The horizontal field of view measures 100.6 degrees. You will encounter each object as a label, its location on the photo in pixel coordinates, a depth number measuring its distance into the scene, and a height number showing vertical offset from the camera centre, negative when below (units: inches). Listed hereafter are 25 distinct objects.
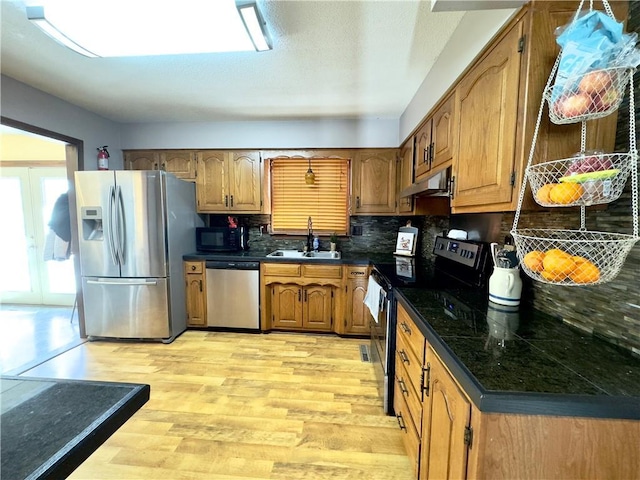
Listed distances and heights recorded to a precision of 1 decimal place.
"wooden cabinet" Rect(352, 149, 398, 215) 121.8 +17.8
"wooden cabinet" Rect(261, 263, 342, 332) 115.6 -33.6
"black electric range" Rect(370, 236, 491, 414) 66.2 -16.4
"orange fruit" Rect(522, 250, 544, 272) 36.9 -5.7
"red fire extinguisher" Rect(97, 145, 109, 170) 117.2 +27.2
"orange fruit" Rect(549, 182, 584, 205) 32.2 +3.4
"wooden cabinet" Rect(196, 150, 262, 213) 125.6 +18.5
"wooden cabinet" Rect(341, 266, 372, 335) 113.3 -35.4
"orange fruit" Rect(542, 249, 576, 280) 33.7 -5.6
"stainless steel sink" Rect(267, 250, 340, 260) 125.9 -16.6
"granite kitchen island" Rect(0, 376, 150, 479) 19.3 -17.7
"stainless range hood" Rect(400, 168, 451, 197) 63.1 +9.0
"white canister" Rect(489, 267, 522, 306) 51.0 -12.8
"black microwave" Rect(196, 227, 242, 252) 125.1 -8.5
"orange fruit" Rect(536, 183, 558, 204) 35.0 +3.5
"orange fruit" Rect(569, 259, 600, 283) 32.9 -6.6
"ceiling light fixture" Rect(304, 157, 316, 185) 126.1 +20.3
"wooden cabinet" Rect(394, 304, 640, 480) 26.4 -23.1
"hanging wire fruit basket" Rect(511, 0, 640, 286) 30.8 +4.1
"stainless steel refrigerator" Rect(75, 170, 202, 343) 104.1 -12.8
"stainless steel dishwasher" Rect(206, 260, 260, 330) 117.3 -32.8
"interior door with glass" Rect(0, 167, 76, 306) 146.0 -11.3
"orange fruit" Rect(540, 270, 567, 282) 34.4 -7.4
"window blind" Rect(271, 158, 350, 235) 130.4 +11.9
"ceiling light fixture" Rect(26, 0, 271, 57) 50.9 +41.0
